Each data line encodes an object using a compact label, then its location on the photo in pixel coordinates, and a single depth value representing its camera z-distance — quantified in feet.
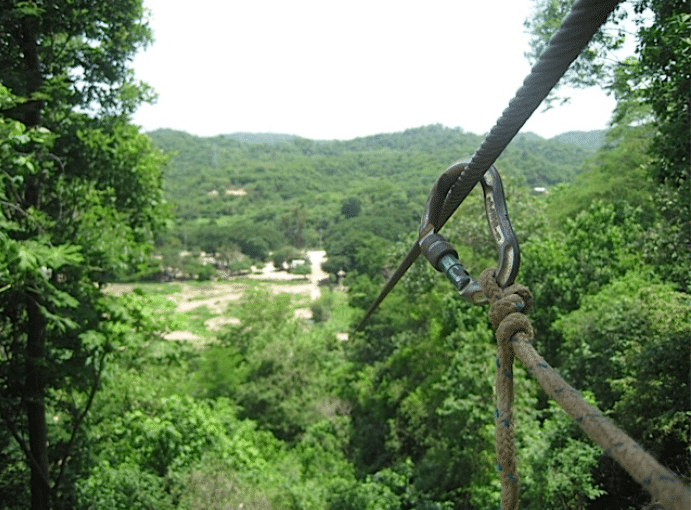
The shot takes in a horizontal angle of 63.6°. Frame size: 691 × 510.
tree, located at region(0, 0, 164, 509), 16.07
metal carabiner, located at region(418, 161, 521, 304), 3.19
